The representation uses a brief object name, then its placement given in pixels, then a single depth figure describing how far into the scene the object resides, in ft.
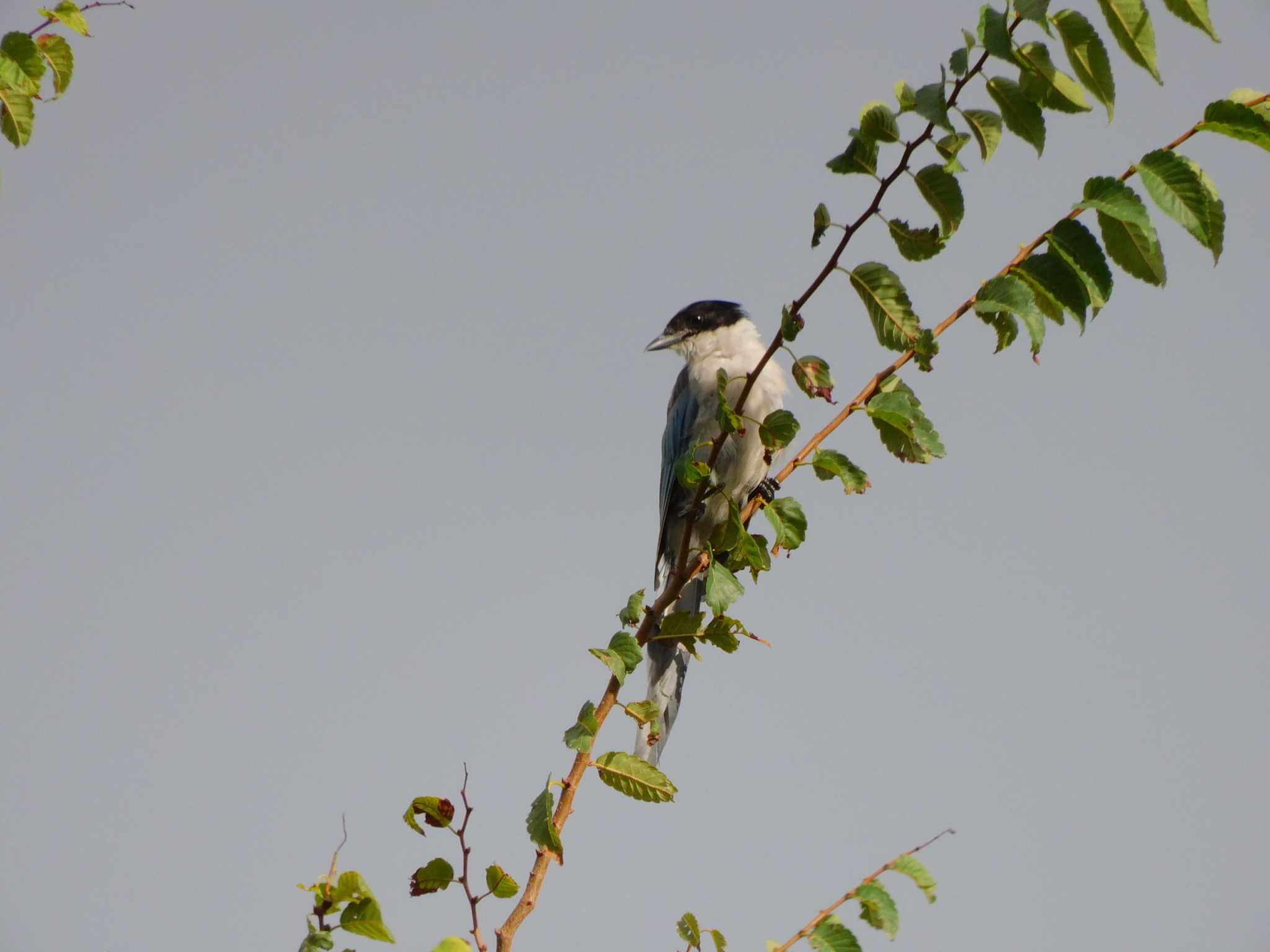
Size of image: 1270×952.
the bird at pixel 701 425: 33.01
